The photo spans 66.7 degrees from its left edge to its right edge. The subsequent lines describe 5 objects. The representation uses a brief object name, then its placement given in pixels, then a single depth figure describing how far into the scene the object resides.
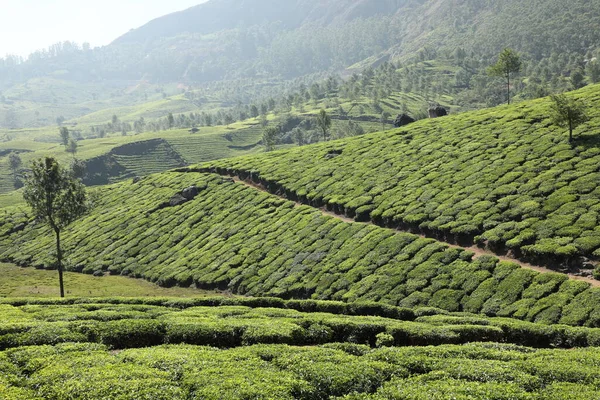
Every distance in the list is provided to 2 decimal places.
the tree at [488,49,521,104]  117.81
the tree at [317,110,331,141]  152.90
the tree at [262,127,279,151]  176.95
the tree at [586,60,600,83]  186.60
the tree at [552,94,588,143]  60.66
